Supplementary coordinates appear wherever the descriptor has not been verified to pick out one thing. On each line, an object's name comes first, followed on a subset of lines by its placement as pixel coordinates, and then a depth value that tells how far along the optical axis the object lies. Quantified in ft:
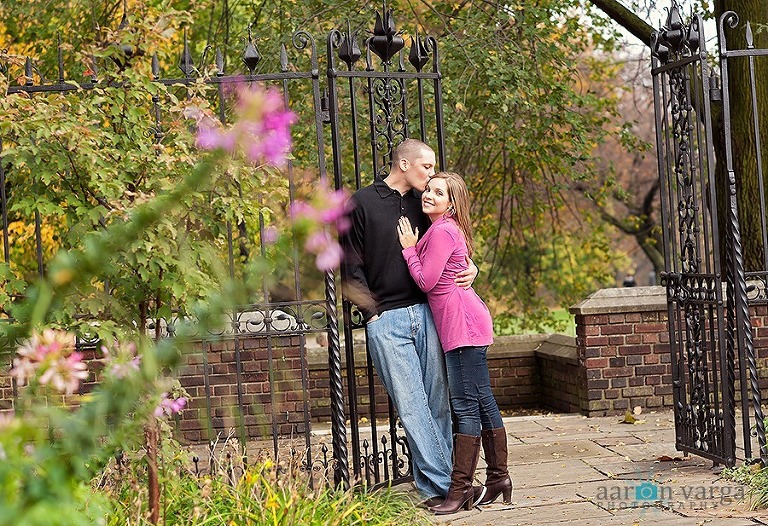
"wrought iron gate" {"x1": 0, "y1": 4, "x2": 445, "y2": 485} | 35.64
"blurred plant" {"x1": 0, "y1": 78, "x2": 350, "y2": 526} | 7.80
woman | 35.07
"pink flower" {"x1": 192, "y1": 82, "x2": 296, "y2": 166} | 7.43
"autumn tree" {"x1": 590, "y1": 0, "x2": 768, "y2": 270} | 61.10
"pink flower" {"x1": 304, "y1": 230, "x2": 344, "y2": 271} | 8.21
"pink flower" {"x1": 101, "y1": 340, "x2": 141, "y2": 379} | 9.68
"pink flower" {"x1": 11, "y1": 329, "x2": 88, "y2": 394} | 9.66
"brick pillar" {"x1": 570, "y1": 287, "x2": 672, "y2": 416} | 58.11
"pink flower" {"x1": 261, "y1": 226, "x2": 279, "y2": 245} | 9.29
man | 35.71
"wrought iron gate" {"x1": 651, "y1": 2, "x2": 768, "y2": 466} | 40.10
